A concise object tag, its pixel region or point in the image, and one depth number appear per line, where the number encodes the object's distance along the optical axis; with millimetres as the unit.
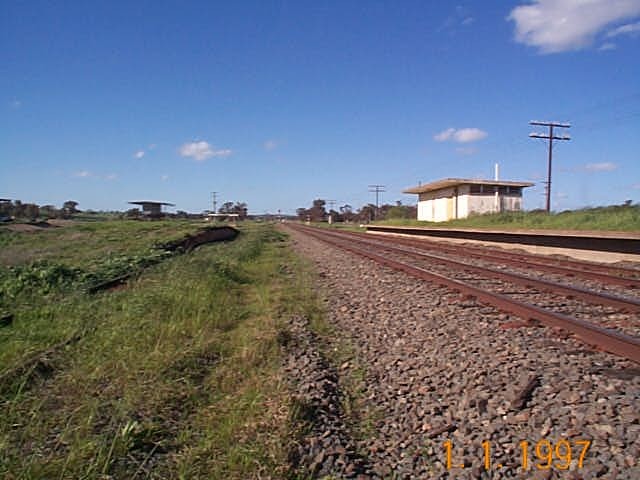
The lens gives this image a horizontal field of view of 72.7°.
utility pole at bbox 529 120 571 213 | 39278
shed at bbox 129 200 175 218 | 88438
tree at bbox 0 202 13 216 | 78875
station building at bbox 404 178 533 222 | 41281
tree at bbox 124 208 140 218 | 87050
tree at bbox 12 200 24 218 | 80706
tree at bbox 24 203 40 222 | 80975
